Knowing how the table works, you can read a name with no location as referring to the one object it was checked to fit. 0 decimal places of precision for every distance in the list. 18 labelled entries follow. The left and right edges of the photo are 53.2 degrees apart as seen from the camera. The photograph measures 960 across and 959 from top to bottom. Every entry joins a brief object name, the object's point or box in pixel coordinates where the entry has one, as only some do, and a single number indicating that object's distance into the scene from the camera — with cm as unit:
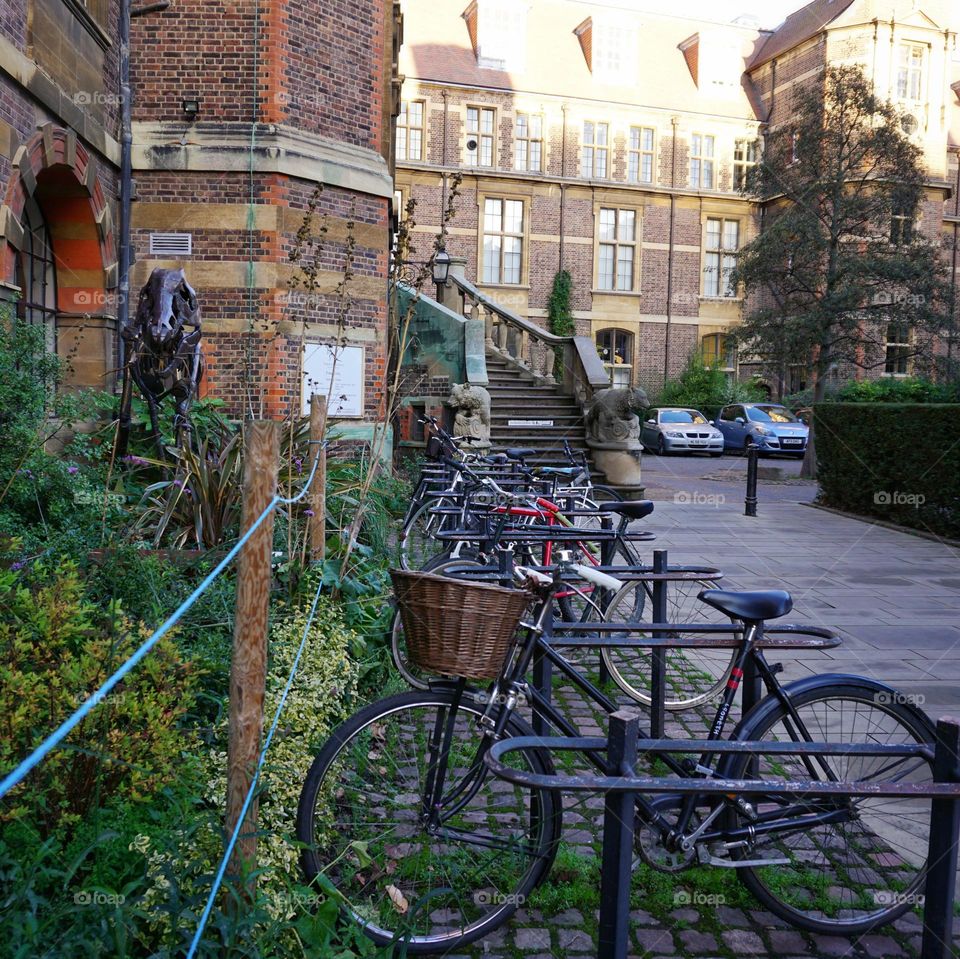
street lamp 1681
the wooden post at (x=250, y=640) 241
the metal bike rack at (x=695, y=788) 219
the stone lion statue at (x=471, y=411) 1365
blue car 2664
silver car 2711
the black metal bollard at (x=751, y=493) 1401
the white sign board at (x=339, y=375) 1149
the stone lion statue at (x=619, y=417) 1545
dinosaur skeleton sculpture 645
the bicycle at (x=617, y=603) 536
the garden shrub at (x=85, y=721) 262
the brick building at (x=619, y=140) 3125
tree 1988
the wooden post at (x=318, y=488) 494
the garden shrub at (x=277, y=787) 240
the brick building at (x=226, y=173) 1016
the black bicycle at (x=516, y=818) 294
